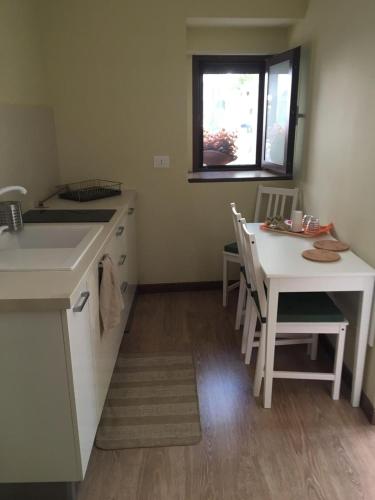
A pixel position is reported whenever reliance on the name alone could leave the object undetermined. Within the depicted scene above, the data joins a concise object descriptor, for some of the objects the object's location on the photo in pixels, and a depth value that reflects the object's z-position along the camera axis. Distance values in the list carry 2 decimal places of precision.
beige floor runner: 1.98
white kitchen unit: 1.36
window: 3.39
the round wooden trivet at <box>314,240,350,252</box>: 2.29
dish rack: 2.88
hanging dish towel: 1.88
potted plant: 3.72
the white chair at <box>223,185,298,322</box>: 3.10
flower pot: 3.74
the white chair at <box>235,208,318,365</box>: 2.37
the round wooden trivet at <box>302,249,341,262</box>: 2.13
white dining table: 2.00
